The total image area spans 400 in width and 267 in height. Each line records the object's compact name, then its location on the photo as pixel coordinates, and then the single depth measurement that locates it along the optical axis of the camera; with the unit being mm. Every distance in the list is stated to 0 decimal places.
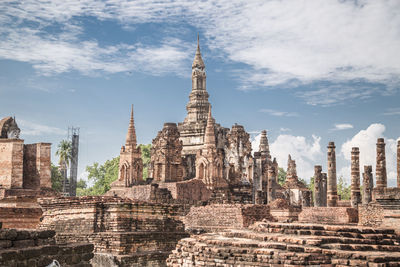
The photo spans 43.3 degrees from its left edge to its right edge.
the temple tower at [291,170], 43000
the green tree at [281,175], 69250
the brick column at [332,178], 27344
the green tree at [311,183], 62500
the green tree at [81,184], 71875
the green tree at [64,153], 51125
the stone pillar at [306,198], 35153
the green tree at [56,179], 44991
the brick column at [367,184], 28984
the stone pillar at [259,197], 27531
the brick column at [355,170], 26250
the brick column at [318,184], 30953
